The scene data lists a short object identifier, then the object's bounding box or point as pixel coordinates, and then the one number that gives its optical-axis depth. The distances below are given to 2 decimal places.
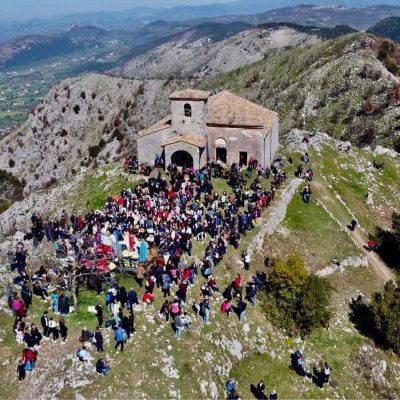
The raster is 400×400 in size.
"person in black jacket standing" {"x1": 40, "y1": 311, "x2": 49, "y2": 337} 24.39
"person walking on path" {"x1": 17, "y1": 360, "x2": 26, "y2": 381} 22.44
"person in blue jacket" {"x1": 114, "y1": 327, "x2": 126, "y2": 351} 23.66
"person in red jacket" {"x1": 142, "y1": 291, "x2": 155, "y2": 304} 27.28
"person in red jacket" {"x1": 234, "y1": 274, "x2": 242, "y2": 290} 30.39
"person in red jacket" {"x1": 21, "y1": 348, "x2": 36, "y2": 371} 22.64
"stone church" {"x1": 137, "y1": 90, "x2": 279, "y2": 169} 45.72
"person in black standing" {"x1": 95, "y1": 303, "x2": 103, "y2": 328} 24.89
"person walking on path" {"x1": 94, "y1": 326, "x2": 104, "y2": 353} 23.31
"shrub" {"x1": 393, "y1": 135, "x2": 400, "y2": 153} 66.44
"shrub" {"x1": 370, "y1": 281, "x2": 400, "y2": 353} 30.97
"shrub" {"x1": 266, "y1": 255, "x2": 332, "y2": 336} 30.84
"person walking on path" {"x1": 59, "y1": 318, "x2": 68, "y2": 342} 24.11
